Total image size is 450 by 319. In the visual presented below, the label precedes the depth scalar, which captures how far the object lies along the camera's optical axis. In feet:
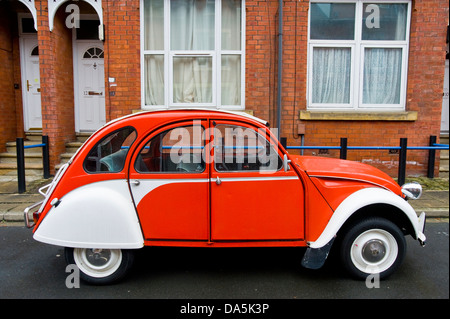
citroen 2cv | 10.64
